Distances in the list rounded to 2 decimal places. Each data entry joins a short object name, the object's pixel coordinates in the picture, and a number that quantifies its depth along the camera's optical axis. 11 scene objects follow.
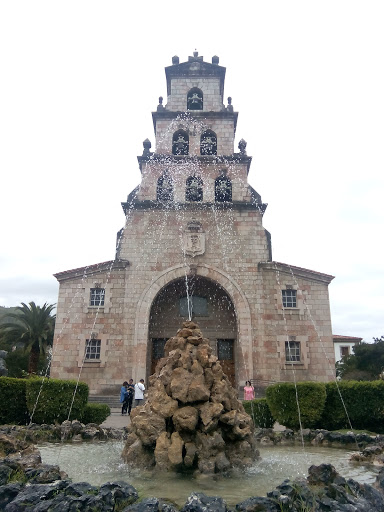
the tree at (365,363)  37.72
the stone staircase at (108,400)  18.13
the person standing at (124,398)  16.31
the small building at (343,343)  55.28
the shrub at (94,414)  12.75
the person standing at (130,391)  15.97
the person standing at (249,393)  14.84
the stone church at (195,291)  18.91
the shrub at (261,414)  12.90
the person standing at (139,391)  15.05
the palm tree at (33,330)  28.95
